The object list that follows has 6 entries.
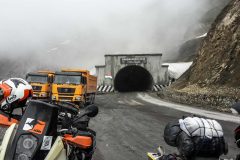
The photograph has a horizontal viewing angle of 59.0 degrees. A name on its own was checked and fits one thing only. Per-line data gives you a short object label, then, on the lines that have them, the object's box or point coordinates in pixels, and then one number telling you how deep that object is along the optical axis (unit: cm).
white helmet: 274
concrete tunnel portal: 2807
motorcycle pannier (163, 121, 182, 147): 226
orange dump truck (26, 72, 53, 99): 1488
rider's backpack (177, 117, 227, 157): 214
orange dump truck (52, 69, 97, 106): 1337
